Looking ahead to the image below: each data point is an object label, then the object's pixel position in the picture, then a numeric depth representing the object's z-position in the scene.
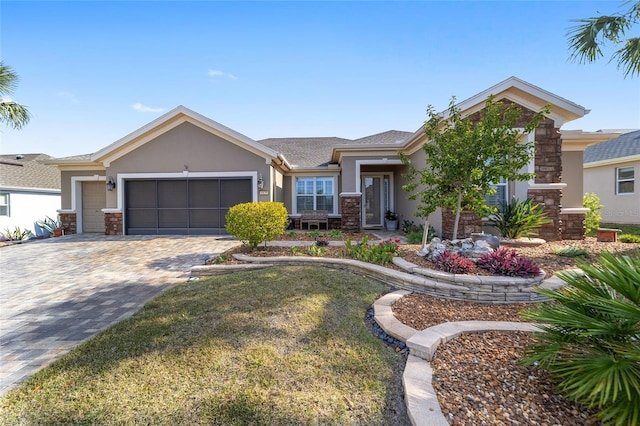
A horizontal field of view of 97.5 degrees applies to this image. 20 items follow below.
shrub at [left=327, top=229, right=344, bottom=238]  9.74
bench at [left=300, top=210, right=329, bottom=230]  12.98
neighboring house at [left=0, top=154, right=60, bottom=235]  15.48
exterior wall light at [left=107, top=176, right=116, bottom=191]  11.78
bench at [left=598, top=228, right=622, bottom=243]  8.49
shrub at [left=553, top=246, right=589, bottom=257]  6.29
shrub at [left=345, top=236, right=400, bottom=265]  5.99
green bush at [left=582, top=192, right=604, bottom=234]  10.45
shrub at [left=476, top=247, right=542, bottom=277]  4.88
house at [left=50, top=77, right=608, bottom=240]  11.41
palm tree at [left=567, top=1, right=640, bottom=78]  6.49
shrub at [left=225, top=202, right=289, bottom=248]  7.12
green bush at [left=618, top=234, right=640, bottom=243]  8.16
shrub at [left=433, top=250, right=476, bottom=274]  5.04
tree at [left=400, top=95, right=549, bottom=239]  6.11
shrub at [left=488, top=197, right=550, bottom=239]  8.02
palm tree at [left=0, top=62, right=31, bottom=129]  9.66
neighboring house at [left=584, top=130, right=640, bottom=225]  13.97
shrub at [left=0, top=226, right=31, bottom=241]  13.29
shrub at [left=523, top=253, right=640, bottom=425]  1.80
